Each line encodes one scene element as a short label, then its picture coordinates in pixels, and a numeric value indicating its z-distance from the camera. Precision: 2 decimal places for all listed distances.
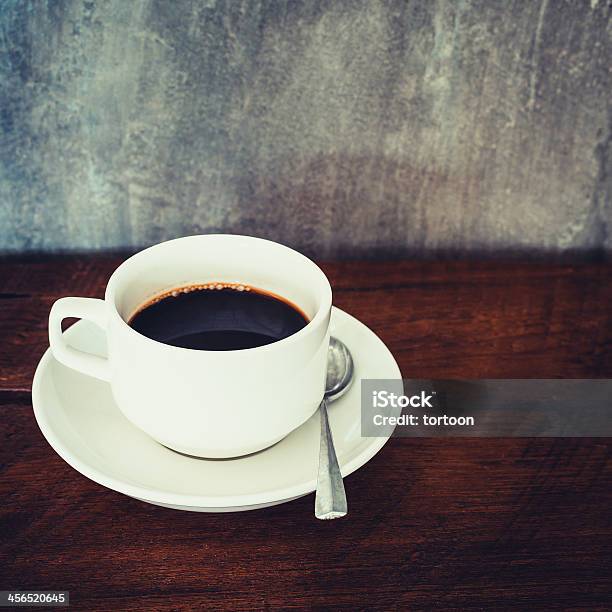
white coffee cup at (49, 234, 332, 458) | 0.43
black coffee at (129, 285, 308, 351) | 0.50
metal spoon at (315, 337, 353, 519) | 0.43
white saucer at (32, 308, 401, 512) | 0.43
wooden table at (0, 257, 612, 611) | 0.43
